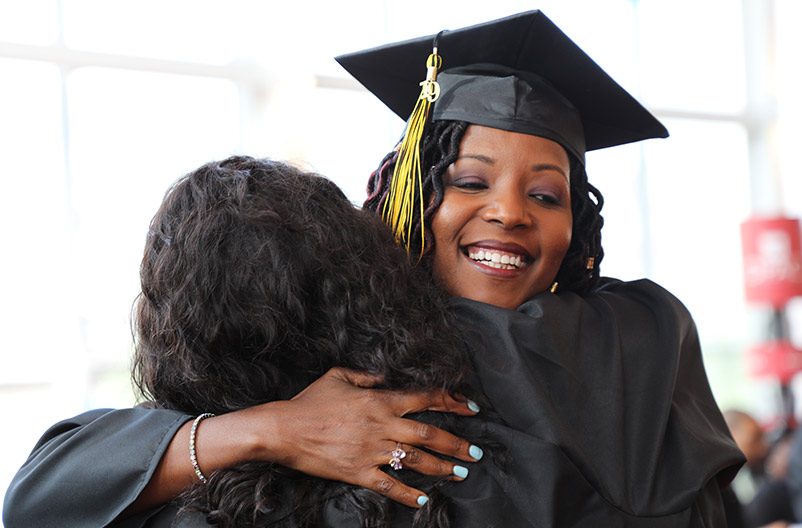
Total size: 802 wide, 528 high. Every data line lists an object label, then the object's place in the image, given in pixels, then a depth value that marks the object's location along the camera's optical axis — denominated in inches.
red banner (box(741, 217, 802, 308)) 222.5
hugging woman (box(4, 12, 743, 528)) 47.6
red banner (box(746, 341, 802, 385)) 221.0
